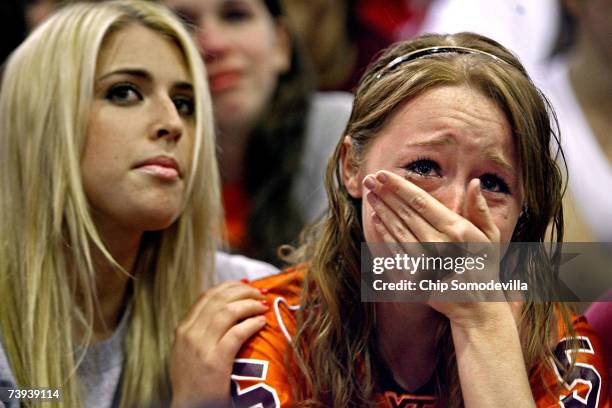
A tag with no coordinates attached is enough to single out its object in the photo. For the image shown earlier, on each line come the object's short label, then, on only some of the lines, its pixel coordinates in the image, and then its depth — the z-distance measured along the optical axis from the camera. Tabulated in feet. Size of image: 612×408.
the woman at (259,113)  23.08
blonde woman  21.47
